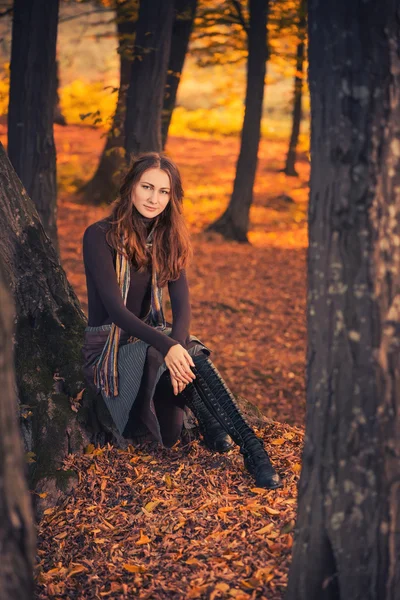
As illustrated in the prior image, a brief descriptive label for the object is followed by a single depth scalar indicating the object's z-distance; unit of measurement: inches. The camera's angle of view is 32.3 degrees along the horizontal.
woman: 160.9
